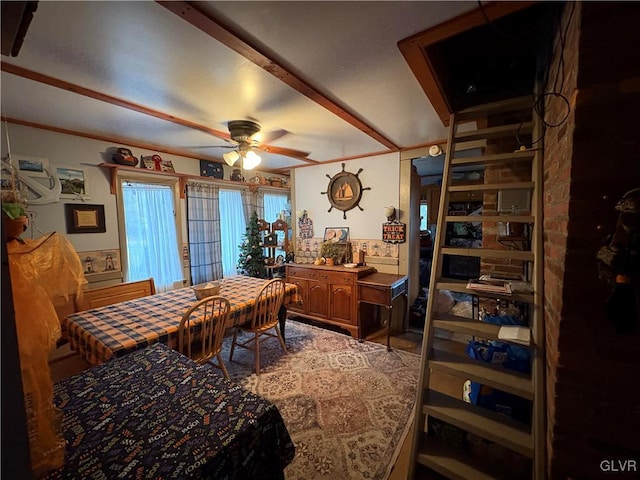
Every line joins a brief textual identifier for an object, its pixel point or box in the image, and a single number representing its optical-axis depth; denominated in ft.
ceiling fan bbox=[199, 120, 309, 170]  7.61
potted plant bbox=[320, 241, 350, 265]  12.43
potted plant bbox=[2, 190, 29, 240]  2.44
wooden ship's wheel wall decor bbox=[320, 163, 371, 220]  12.28
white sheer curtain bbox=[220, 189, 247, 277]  13.39
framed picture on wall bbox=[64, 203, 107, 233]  8.54
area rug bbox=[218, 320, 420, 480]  5.45
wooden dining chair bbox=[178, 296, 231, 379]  6.32
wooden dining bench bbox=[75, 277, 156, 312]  8.01
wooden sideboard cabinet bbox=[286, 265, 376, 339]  10.80
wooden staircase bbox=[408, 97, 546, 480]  4.06
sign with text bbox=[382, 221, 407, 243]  11.14
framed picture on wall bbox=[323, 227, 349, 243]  12.79
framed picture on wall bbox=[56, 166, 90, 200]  8.34
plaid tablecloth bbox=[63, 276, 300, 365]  5.48
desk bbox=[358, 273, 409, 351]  9.82
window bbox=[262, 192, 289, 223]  15.42
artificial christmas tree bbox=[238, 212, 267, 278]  13.12
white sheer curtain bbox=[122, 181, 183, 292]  10.09
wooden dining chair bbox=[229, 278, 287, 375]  8.32
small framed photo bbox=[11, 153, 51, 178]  7.54
